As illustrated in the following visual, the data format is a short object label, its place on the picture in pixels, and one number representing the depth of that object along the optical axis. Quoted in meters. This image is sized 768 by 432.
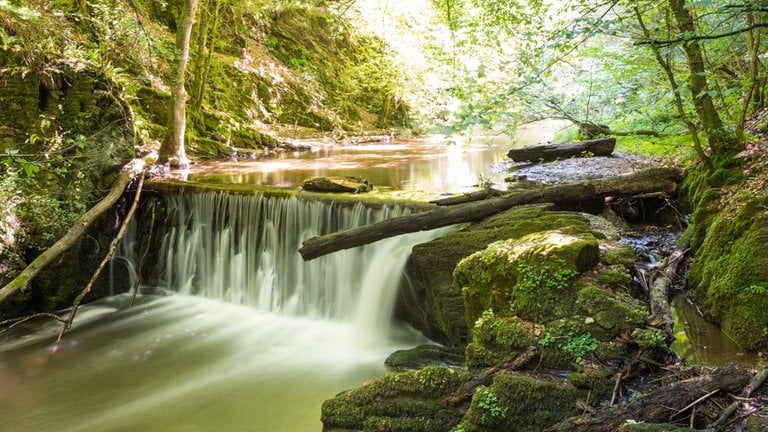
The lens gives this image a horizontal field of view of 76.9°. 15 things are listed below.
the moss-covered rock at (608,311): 3.32
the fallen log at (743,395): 2.44
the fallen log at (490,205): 5.42
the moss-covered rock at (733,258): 3.78
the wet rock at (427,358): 4.78
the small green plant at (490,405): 2.97
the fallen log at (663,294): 3.34
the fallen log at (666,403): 2.60
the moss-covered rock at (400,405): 3.17
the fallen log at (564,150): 11.98
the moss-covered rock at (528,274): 3.71
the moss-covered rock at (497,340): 3.49
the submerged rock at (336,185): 8.32
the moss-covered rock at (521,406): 2.95
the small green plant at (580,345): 3.25
